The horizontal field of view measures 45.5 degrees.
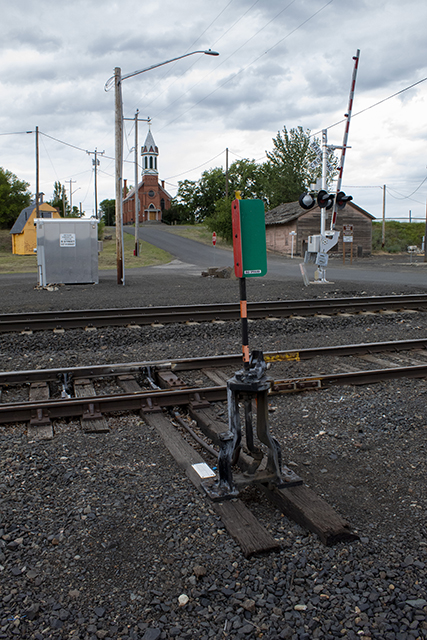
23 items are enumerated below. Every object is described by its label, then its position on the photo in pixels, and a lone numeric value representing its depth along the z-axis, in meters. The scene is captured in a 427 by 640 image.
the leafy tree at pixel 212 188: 80.84
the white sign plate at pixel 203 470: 3.76
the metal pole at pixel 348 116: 16.67
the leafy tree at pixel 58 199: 92.44
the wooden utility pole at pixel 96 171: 60.86
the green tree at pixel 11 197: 72.75
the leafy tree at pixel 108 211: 117.75
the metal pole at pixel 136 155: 39.68
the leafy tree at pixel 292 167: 69.19
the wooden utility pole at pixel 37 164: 44.19
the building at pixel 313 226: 46.31
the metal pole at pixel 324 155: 18.81
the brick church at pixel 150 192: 109.88
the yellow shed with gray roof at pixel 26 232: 49.53
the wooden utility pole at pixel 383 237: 55.55
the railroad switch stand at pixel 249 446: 3.50
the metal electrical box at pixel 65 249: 18.33
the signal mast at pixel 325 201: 16.78
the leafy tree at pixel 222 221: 51.06
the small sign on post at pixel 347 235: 29.23
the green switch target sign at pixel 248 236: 3.52
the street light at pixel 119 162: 19.08
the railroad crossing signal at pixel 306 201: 16.56
